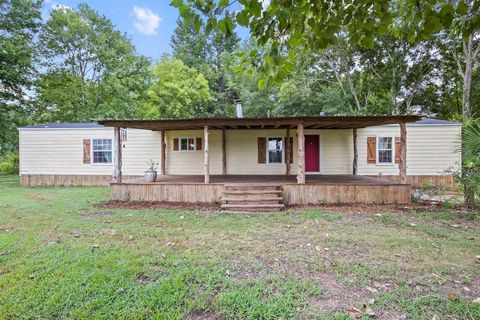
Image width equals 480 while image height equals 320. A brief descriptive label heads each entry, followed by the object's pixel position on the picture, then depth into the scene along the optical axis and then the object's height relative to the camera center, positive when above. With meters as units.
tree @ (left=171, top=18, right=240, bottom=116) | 25.05 +9.75
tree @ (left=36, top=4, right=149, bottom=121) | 18.09 +6.36
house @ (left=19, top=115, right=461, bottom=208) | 11.31 +0.33
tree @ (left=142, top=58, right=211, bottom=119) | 19.84 +5.08
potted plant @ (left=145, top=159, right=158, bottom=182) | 9.11 -0.47
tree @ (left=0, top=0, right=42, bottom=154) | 14.09 +5.37
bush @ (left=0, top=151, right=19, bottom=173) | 20.08 -0.03
